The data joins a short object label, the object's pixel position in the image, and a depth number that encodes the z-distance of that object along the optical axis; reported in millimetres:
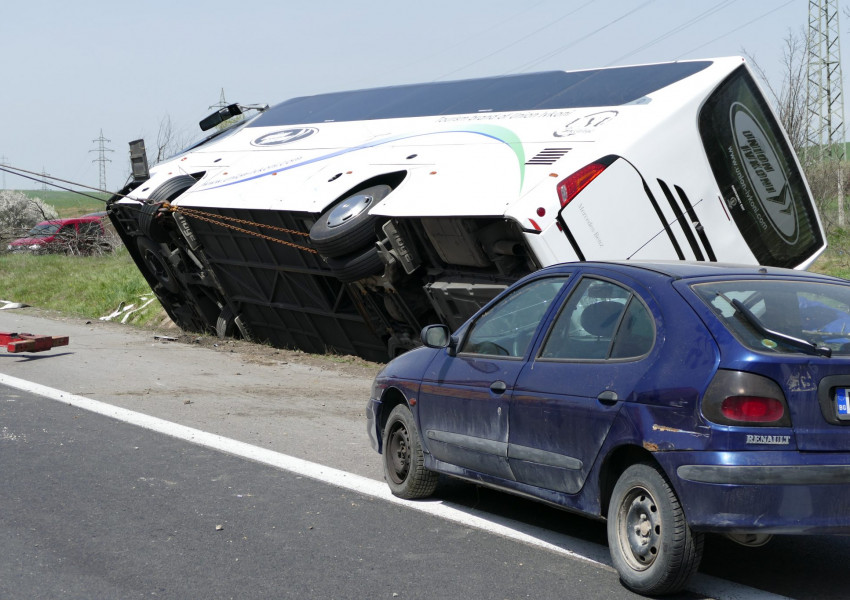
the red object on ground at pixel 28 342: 12672
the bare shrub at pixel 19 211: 40562
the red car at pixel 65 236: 32531
